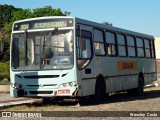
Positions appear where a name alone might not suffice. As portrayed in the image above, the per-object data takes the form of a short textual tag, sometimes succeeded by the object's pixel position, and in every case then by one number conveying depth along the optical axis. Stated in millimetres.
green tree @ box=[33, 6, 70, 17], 58131
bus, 15531
